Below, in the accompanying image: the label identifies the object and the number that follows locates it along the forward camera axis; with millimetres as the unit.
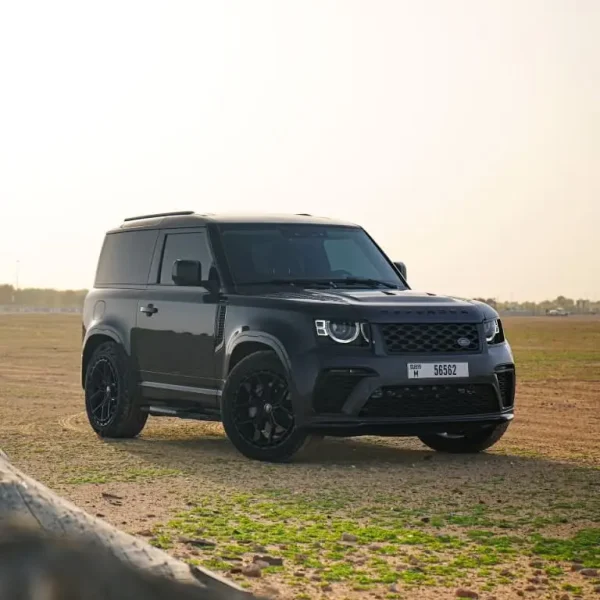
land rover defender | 11538
